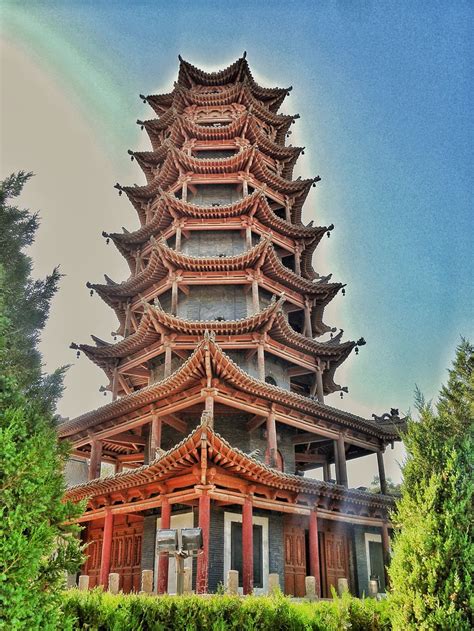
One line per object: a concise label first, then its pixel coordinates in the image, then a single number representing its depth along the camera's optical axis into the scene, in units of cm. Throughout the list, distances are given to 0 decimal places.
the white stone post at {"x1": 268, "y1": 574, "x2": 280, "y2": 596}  1042
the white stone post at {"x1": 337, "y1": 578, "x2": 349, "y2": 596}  1187
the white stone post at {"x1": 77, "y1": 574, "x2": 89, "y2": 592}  1154
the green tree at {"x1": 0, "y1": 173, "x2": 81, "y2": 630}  418
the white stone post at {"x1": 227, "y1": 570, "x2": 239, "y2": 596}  1017
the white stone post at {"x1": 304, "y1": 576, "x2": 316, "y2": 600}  1163
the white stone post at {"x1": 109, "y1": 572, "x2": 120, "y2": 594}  1141
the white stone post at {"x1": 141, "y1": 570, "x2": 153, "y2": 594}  1071
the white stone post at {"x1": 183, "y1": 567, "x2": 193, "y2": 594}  1025
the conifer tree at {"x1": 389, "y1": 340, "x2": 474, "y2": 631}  643
